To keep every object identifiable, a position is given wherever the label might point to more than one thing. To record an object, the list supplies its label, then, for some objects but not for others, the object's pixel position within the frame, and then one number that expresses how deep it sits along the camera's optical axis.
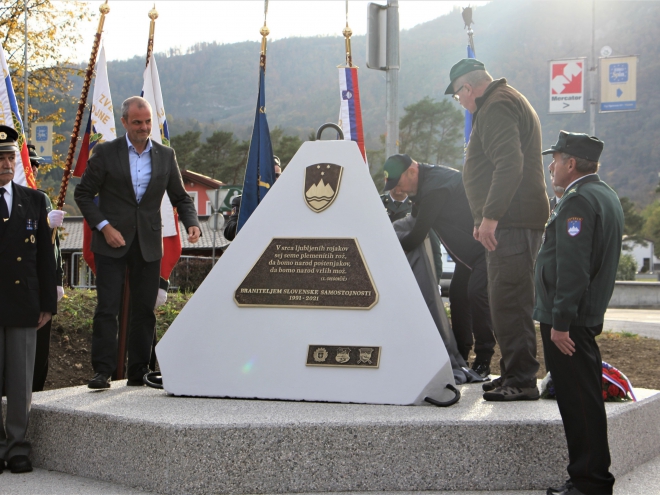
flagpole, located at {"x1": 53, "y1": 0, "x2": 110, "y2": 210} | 6.12
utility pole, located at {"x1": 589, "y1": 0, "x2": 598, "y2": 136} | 25.62
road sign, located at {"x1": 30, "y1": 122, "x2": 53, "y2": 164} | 21.73
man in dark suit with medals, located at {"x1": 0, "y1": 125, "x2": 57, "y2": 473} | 3.78
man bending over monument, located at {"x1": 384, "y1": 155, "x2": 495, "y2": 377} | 5.16
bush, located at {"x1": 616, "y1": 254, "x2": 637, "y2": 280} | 32.62
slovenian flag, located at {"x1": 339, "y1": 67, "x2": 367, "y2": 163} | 9.40
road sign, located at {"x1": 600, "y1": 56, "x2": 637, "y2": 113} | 25.59
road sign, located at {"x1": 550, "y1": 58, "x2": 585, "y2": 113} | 25.56
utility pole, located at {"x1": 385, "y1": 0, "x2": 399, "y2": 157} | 8.76
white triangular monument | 4.02
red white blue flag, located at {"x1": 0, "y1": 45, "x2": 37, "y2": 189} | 5.76
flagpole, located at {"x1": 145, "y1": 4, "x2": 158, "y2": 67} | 7.23
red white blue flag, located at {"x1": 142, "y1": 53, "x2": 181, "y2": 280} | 6.57
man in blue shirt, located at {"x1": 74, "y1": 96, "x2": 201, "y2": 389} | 4.51
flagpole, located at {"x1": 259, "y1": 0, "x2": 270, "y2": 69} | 8.59
